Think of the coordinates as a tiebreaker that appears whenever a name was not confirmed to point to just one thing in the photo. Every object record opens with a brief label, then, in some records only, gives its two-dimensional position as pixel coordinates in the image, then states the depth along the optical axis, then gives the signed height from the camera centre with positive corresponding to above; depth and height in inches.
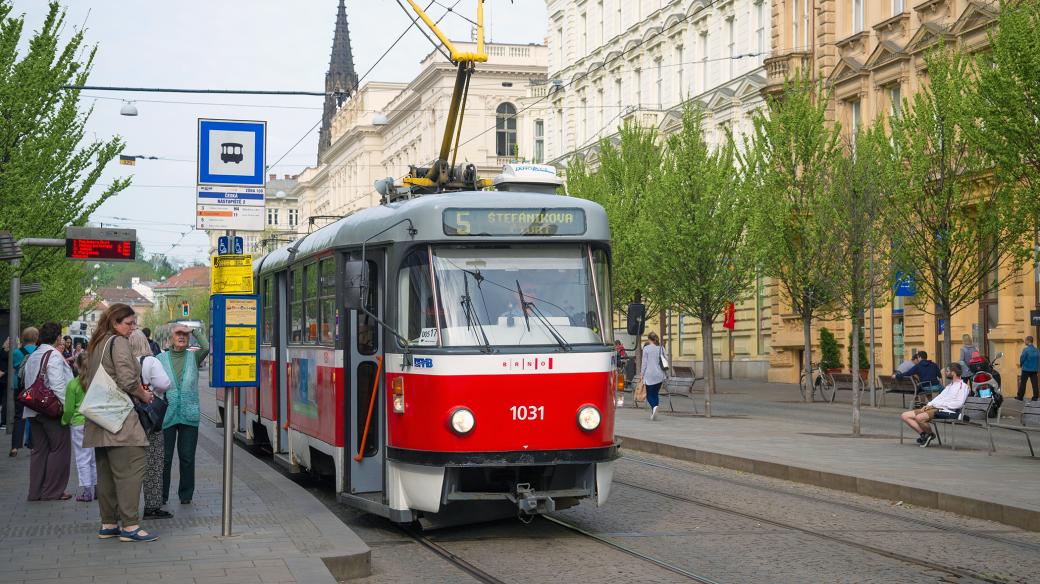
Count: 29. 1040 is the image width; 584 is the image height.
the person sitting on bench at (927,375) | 1159.0 -30.3
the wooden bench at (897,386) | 1206.3 -41.3
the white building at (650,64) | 1909.4 +431.5
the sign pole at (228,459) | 429.1 -36.4
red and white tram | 442.9 -5.2
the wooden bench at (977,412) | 772.1 -41.9
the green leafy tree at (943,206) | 1184.8 +114.2
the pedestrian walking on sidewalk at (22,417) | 754.8 -37.8
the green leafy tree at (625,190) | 1743.4 +198.2
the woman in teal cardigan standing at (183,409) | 508.1 -24.5
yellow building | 1358.3 +299.5
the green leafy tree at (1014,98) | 935.7 +164.6
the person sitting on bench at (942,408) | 798.5 -40.0
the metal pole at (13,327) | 856.9 +10.6
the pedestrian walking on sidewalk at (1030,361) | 1227.2 -20.2
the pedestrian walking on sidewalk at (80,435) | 461.3 -39.3
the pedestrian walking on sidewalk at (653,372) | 1113.4 -25.8
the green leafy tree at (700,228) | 1268.5 +102.2
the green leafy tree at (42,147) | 884.0 +137.9
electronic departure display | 933.8 +66.5
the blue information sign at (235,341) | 431.8 +0.3
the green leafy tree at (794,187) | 1396.4 +154.2
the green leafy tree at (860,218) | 1067.7 +92.3
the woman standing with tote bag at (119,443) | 420.5 -30.3
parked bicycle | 1428.4 -48.5
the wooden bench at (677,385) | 1197.1 -39.1
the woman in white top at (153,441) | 458.0 -34.9
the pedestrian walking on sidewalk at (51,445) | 546.3 -40.2
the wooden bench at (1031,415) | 727.1 -40.2
